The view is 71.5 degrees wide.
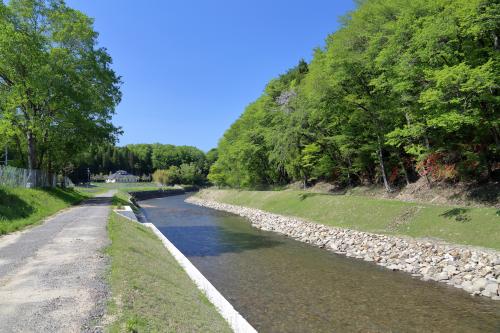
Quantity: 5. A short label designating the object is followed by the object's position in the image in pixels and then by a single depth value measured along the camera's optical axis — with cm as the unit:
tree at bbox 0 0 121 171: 2942
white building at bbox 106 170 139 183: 14605
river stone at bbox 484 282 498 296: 1266
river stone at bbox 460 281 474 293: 1331
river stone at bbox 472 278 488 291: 1312
